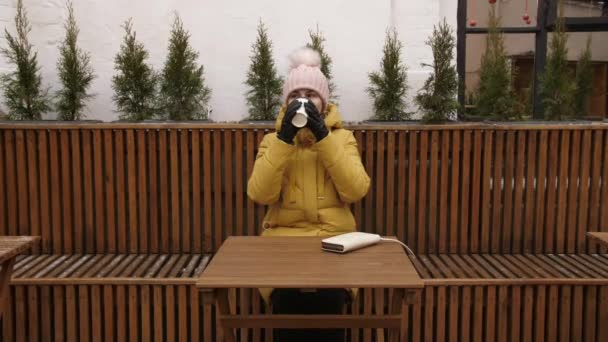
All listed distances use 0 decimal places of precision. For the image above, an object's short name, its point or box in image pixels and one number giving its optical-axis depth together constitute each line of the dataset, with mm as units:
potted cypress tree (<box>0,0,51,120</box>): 3938
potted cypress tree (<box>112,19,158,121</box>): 3986
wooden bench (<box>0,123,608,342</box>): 3758
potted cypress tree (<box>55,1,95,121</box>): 4004
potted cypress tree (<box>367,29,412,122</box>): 3998
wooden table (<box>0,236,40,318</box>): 2376
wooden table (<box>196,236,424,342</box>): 2021
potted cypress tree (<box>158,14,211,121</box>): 4020
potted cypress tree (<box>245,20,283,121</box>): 4059
